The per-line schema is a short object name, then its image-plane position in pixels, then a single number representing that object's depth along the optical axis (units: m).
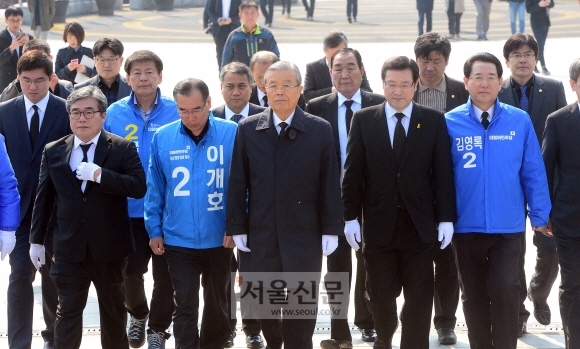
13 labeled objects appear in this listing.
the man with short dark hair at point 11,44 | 23.19
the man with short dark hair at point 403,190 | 11.43
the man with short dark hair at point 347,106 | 13.31
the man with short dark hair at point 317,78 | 16.20
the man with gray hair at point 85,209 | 11.31
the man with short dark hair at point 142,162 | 12.74
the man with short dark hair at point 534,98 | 13.24
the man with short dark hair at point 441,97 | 13.09
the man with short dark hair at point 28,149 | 12.43
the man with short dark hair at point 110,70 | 14.86
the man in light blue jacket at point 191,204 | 11.63
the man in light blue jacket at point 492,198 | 11.33
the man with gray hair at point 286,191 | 11.05
